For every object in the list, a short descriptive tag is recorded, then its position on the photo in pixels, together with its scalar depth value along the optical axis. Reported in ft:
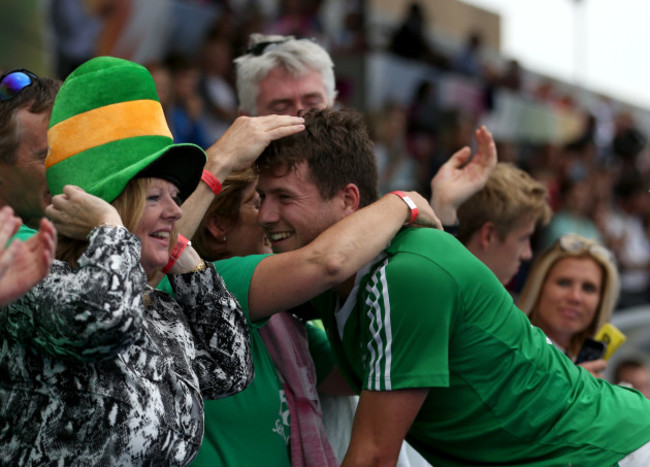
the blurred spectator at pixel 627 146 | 111.96
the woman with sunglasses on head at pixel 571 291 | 26.81
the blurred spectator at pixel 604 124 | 116.67
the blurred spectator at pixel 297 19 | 65.72
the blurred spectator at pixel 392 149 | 62.49
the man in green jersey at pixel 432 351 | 16.67
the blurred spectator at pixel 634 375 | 33.68
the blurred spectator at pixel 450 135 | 64.49
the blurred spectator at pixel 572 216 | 61.52
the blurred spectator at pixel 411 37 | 77.77
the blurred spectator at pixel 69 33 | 48.19
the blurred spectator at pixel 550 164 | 73.53
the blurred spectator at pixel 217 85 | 51.51
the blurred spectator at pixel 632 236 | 74.12
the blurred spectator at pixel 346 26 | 74.59
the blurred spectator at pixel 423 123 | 69.64
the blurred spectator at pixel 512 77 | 100.22
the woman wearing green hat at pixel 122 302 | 13.10
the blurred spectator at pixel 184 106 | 46.03
